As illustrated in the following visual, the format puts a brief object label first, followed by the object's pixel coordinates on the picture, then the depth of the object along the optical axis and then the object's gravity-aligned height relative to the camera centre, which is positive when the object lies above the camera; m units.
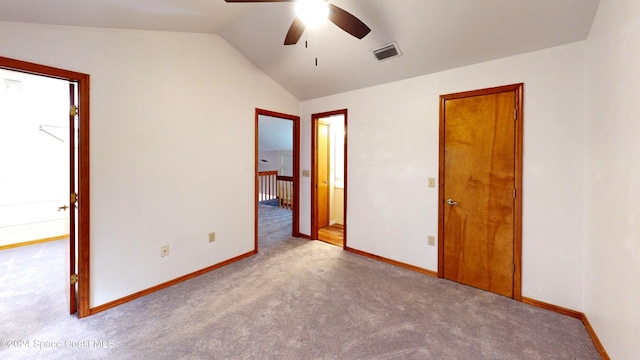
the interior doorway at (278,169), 4.22 +0.18
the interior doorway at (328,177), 4.03 -0.01
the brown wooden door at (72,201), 2.03 -0.22
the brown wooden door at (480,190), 2.35 -0.13
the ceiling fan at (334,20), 1.64 +1.14
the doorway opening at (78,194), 2.00 -0.16
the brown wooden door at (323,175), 4.33 +0.03
